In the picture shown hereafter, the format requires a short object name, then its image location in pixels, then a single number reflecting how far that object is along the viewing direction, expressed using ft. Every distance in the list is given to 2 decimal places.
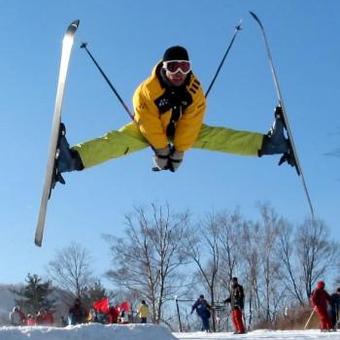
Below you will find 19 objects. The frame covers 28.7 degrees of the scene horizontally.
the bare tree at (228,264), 142.31
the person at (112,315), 65.36
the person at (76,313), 59.72
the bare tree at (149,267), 122.42
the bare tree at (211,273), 138.92
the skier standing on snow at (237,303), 45.42
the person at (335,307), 48.19
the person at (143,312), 64.85
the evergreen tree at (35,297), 155.94
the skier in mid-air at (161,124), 22.99
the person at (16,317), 64.23
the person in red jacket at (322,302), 45.24
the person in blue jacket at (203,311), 59.00
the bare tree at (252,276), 144.36
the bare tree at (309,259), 149.18
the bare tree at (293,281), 149.38
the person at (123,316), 68.51
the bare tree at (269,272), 144.87
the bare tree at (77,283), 157.02
